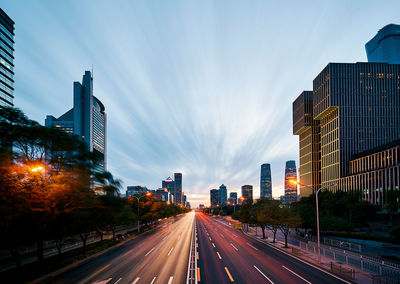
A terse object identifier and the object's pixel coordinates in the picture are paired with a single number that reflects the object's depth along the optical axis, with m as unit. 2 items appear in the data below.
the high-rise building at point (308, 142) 135.62
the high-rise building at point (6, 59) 95.44
